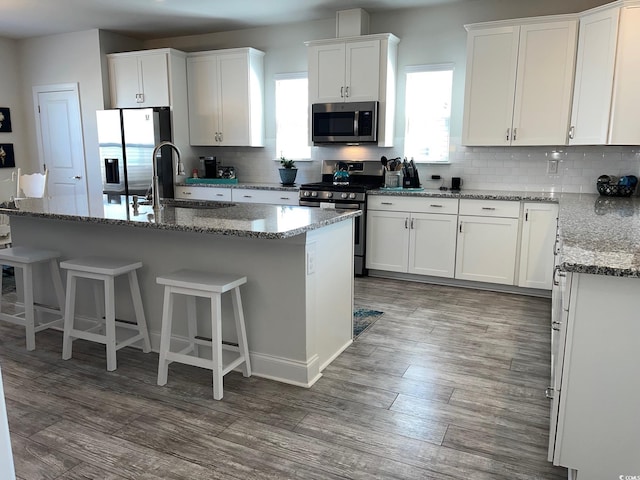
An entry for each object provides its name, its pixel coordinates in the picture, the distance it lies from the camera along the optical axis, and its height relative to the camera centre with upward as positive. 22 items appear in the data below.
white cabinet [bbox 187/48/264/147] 5.46 +0.69
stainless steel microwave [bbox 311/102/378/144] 4.82 +0.35
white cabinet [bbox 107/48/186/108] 5.53 +0.92
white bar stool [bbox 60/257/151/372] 2.73 -0.85
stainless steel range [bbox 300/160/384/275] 4.77 -0.34
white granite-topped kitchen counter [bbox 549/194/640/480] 1.62 -0.73
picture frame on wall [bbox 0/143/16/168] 6.39 -0.02
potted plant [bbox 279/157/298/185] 5.44 -0.19
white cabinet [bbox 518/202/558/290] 4.07 -0.73
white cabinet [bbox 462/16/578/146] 4.07 +0.67
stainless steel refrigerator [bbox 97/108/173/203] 5.46 +0.07
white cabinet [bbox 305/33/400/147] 4.73 +0.85
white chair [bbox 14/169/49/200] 4.95 -0.31
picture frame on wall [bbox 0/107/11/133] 6.35 +0.46
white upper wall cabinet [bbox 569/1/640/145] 3.67 +0.65
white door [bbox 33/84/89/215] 6.21 +0.22
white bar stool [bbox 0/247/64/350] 3.04 -0.84
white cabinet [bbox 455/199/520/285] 4.22 -0.74
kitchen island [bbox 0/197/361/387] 2.54 -0.61
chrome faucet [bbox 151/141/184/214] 2.94 -0.23
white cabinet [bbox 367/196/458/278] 4.48 -0.74
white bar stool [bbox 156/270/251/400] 2.40 -0.83
